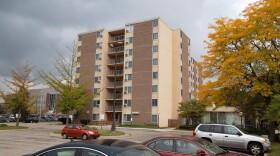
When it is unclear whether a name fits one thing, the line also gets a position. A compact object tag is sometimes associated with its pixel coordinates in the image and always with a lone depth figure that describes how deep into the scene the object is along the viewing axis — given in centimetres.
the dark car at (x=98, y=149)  483
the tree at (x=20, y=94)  3956
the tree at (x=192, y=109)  4515
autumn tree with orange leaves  2347
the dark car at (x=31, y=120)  6174
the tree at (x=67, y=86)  3281
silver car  1637
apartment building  5219
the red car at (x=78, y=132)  2516
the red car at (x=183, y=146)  847
